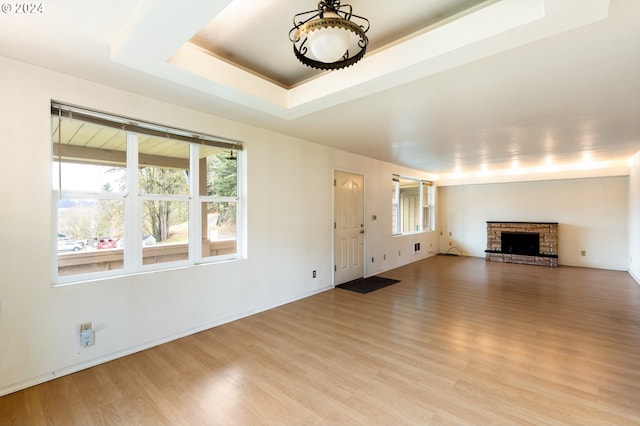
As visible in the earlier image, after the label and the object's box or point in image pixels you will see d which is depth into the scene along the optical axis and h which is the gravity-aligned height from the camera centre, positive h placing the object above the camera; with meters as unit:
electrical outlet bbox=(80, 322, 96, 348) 2.40 -1.04
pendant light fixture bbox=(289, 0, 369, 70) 1.48 +0.94
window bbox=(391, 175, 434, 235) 8.04 +0.17
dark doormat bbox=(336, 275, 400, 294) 4.86 -1.32
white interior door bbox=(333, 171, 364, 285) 5.06 -0.28
